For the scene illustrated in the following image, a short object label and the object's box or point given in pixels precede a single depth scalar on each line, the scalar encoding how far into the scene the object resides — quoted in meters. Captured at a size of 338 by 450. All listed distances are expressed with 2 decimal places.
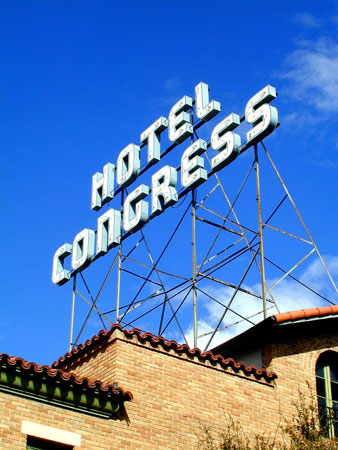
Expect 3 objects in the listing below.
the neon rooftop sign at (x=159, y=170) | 26.33
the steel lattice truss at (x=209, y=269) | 23.55
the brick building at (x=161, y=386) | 15.71
